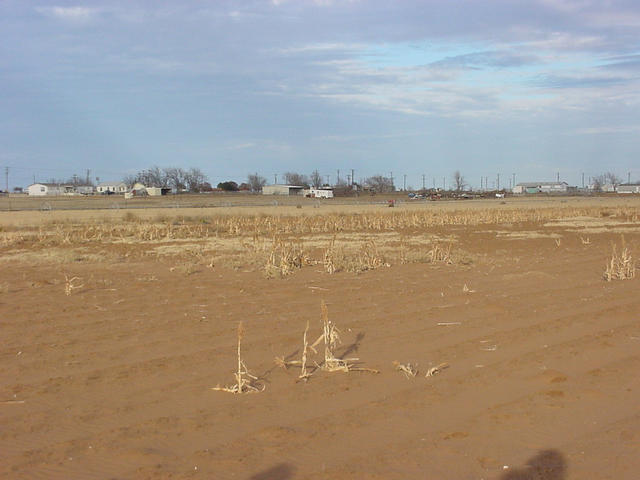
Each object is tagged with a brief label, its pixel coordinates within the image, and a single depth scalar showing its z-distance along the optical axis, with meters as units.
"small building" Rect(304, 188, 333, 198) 108.12
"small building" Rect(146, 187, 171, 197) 108.94
